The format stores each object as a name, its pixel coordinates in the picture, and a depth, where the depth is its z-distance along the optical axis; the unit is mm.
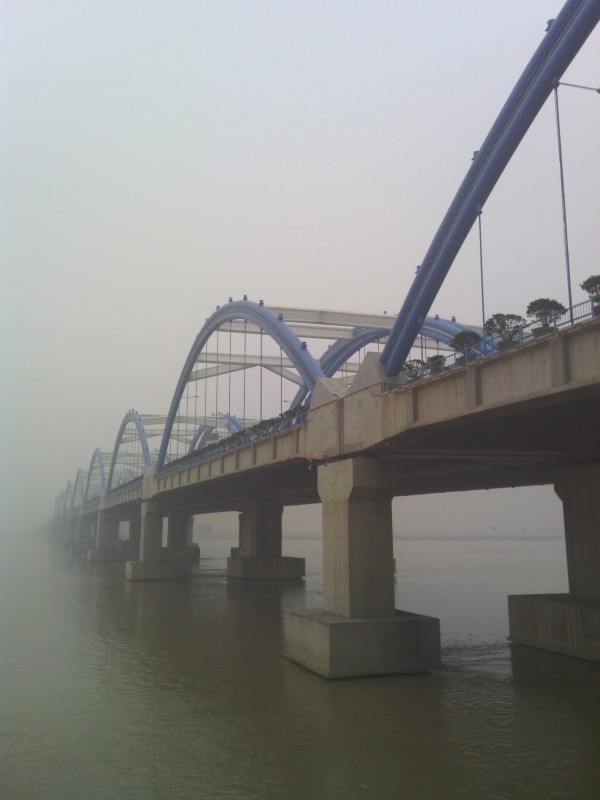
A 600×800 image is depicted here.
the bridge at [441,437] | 18891
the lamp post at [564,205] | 19000
